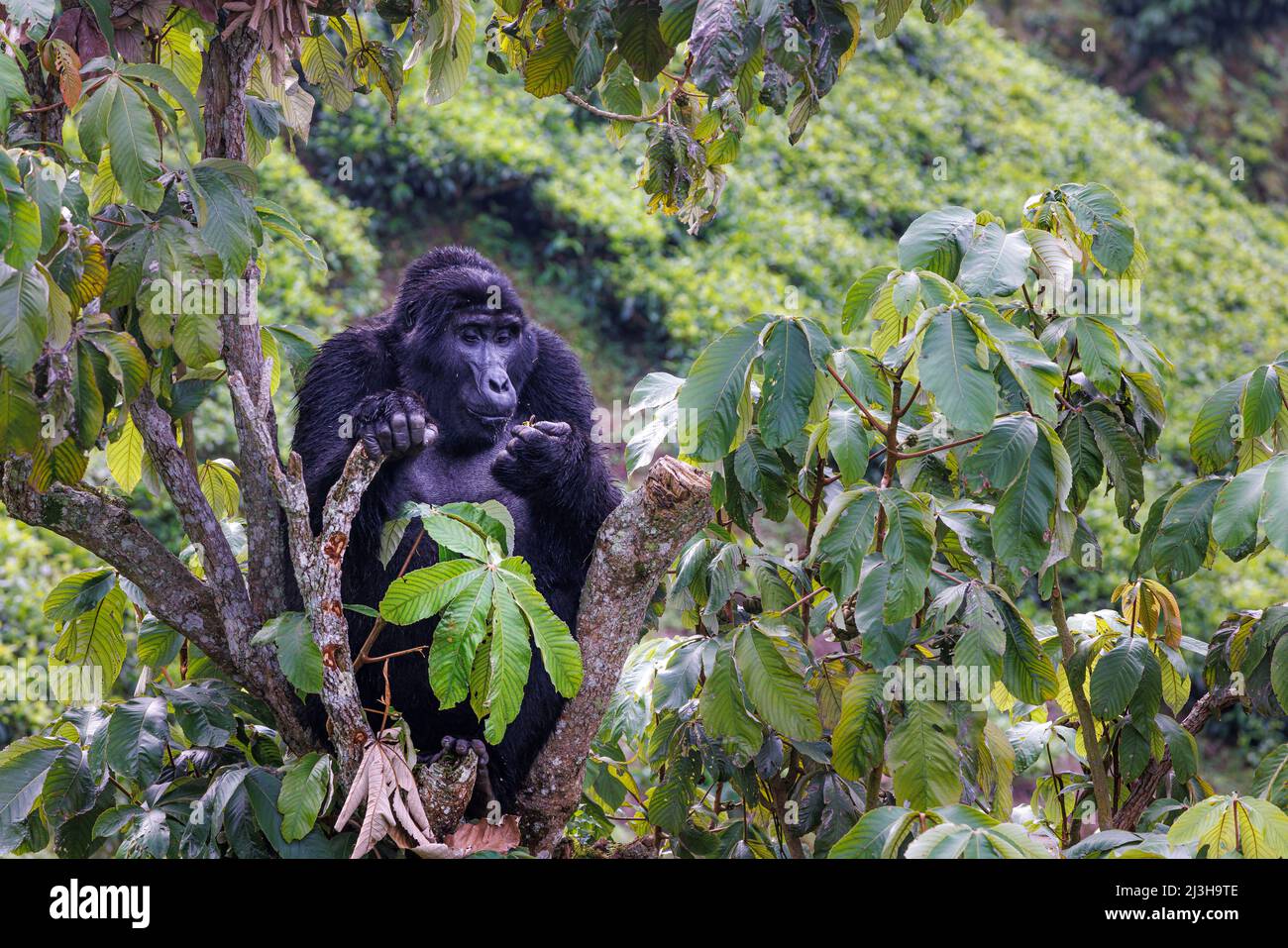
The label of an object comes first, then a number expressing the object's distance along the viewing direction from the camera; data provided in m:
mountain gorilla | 3.78
